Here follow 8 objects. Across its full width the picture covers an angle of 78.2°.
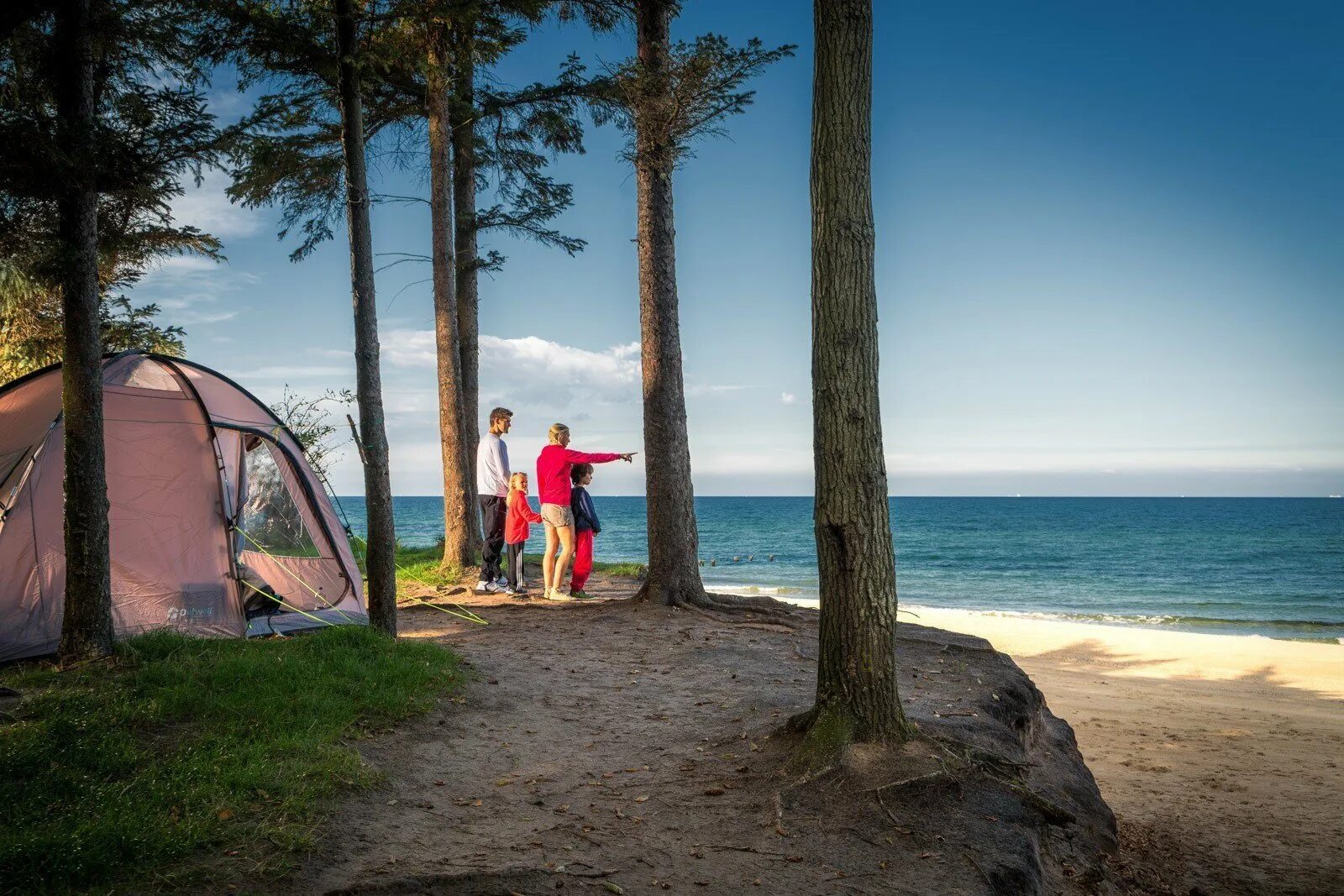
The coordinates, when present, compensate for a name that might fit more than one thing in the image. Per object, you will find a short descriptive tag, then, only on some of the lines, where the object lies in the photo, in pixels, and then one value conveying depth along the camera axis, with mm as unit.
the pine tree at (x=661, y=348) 8852
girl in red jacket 9750
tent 6562
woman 9289
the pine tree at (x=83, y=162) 5754
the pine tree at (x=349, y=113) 6664
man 10016
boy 9781
